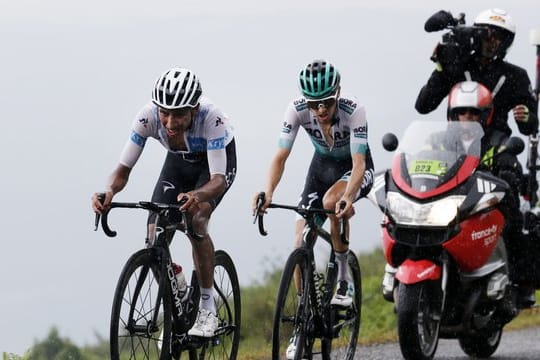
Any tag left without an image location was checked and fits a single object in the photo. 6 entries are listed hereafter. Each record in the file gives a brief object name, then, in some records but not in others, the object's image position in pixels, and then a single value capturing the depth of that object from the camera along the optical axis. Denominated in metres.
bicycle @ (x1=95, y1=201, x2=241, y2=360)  15.87
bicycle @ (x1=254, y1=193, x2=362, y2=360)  17.12
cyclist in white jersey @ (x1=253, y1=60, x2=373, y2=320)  18.08
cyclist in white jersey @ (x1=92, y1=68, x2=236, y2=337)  16.89
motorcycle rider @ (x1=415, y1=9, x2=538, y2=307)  20.67
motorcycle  18.44
